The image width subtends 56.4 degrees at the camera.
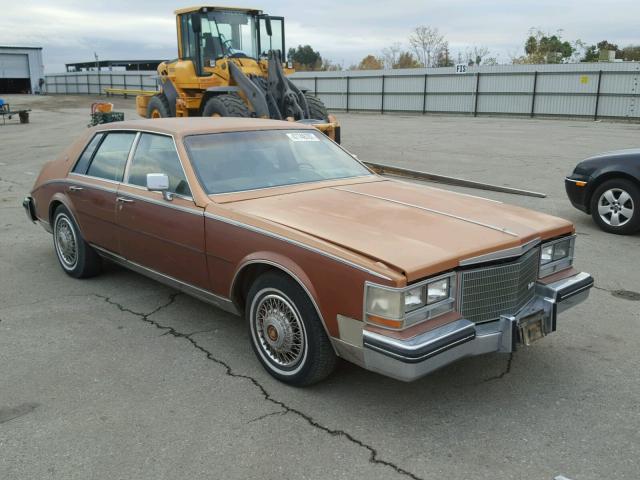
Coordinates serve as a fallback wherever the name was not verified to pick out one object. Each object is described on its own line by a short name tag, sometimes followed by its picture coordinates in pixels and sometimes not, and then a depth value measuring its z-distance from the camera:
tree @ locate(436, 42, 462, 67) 59.53
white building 61.41
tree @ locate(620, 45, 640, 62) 46.03
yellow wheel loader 13.56
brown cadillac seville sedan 3.02
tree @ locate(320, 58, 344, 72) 67.38
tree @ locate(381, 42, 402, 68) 63.84
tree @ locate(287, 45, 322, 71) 87.50
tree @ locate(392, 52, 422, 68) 61.16
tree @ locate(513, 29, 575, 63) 51.41
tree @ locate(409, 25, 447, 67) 59.78
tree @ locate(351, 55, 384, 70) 69.18
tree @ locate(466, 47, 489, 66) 55.17
